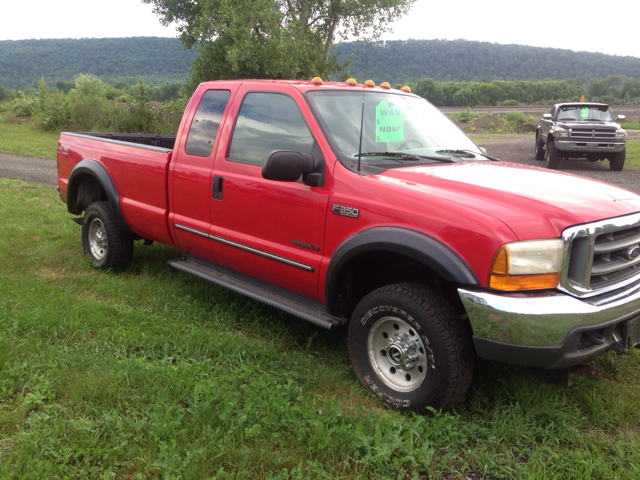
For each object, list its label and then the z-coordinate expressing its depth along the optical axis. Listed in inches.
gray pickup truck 521.7
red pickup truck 103.3
